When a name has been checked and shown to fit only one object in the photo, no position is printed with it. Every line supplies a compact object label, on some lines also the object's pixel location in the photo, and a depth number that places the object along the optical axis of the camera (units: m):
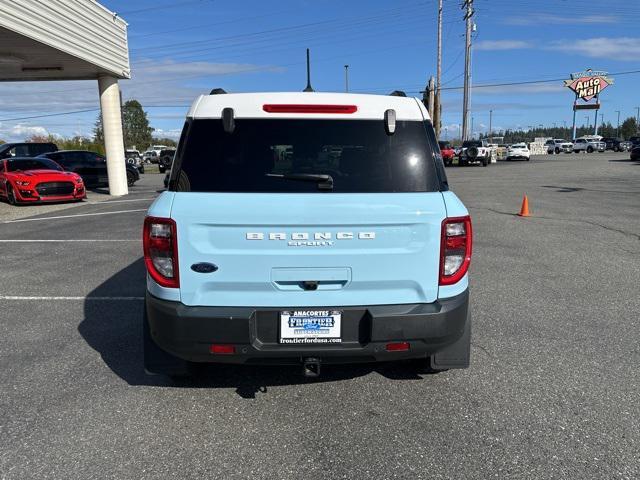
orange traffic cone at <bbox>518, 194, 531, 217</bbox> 12.20
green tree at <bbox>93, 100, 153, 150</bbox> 120.75
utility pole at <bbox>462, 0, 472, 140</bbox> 45.62
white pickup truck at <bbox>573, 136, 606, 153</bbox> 66.75
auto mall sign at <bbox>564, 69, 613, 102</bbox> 68.94
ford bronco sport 2.80
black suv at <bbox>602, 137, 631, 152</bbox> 67.62
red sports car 15.39
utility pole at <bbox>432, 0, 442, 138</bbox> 42.10
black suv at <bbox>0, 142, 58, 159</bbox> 22.03
